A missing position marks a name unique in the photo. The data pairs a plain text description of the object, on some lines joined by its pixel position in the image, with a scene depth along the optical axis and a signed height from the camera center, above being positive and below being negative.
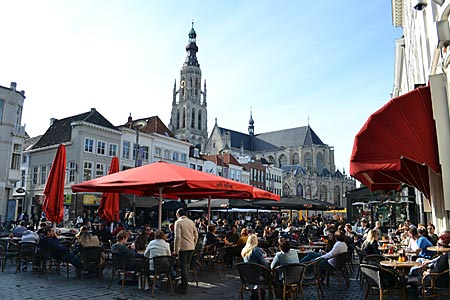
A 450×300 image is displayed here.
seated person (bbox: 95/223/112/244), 11.80 -0.79
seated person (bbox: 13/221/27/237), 12.49 -0.70
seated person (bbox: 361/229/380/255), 9.38 -0.76
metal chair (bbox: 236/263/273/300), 6.86 -1.20
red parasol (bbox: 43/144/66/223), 11.20 +0.54
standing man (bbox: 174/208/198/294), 8.25 -0.70
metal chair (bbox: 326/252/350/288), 8.90 -1.24
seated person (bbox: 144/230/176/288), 8.12 -0.84
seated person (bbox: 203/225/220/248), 11.21 -0.84
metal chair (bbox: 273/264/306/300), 6.87 -1.19
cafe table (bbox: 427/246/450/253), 6.45 -0.63
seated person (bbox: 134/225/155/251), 10.15 -0.76
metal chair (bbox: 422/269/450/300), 6.64 -1.27
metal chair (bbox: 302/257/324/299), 7.67 -1.34
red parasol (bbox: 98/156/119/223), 13.23 +0.13
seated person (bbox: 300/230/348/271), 8.87 -1.03
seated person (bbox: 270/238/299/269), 7.05 -0.83
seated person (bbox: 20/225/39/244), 10.05 -0.77
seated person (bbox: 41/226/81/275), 9.44 -1.05
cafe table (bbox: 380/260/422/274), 7.35 -1.02
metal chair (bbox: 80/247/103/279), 9.00 -1.09
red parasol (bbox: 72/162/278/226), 8.84 +0.76
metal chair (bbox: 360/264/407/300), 6.61 -1.19
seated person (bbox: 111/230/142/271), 8.29 -0.91
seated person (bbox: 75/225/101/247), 9.16 -0.74
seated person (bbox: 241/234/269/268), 7.34 -0.82
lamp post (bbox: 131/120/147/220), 20.98 +4.91
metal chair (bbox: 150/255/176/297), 7.89 -1.16
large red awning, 6.19 +1.32
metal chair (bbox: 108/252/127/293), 8.28 -1.16
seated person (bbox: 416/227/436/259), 9.17 -0.84
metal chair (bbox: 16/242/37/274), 9.86 -1.08
